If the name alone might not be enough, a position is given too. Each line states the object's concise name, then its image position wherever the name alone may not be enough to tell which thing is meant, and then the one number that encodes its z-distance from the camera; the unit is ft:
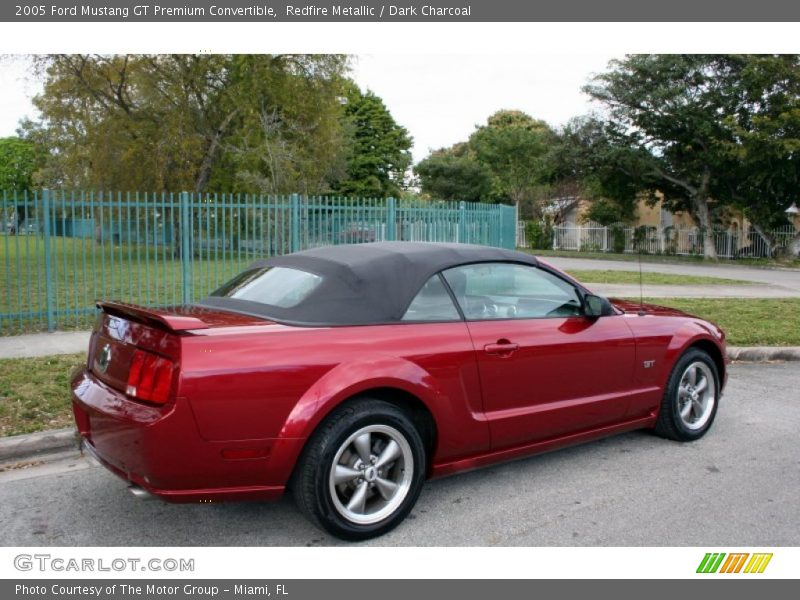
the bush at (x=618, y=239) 124.88
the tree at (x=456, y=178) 165.89
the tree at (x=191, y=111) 78.12
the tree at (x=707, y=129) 86.33
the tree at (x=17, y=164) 246.06
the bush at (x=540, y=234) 136.99
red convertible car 10.73
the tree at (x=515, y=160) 156.15
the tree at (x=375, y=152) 177.58
